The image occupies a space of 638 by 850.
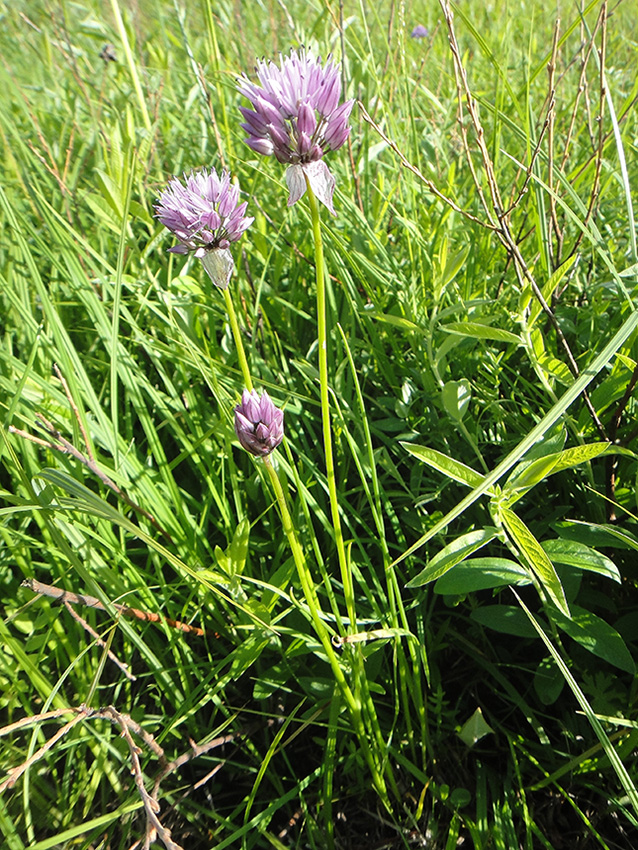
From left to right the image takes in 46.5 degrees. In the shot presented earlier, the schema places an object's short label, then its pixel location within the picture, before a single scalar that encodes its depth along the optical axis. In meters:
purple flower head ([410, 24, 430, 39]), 0.82
